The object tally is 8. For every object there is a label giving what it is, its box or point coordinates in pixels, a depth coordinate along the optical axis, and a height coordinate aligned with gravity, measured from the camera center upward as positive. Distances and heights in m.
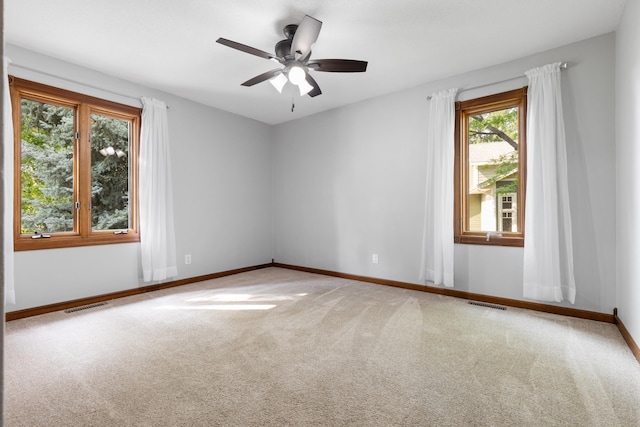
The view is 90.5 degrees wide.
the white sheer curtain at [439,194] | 3.76 +0.18
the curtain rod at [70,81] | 3.18 +1.43
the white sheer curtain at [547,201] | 3.10 +0.08
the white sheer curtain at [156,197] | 4.02 +0.16
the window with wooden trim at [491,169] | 3.50 +0.46
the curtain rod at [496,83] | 3.15 +1.43
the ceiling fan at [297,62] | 2.54 +1.30
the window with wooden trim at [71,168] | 3.27 +0.47
